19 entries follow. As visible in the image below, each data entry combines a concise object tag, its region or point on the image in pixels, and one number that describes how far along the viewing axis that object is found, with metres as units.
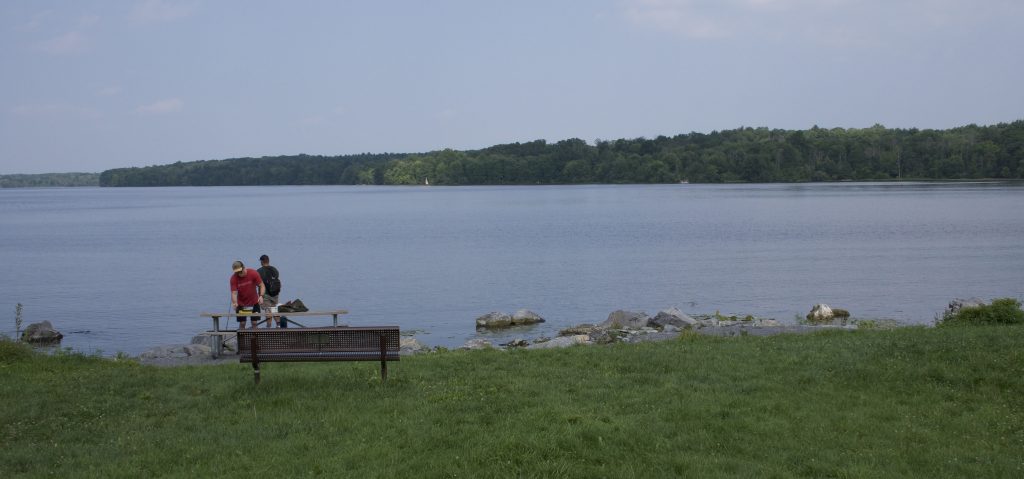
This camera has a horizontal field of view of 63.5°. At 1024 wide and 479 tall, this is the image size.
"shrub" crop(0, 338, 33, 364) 12.54
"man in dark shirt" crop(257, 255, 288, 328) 17.19
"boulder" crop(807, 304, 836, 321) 22.08
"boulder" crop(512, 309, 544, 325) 23.89
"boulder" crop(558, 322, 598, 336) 21.01
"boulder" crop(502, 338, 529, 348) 18.22
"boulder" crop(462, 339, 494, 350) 18.16
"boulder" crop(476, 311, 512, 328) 23.45
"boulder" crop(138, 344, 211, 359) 16.06
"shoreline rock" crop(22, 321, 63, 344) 22.30
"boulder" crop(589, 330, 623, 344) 15.89
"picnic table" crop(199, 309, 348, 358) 14.72
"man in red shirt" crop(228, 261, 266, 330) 15.92
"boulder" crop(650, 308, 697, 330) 19.86
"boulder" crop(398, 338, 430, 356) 15.89
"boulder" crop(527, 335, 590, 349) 15.71
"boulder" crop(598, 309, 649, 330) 20.74
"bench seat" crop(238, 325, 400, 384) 9.41
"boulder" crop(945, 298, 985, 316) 16.84
